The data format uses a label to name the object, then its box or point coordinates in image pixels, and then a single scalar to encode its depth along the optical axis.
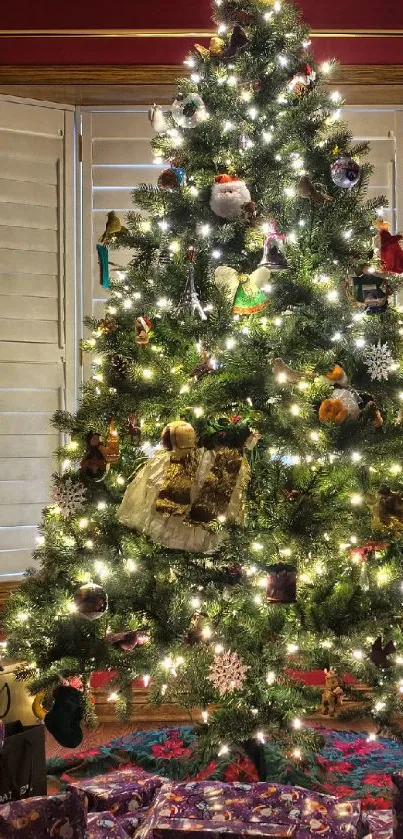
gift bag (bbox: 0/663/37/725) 2.14
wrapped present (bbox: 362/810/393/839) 1.48
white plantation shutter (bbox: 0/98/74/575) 2.99
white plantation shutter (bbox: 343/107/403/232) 3.14
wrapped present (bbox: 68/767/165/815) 1.64
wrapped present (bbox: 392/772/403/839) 1.40
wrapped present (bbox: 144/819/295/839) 1.36
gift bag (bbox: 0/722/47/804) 1.79
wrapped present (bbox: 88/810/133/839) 1.48
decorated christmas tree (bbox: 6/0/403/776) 1.95
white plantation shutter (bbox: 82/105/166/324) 3.12
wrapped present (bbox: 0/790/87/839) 1.42
